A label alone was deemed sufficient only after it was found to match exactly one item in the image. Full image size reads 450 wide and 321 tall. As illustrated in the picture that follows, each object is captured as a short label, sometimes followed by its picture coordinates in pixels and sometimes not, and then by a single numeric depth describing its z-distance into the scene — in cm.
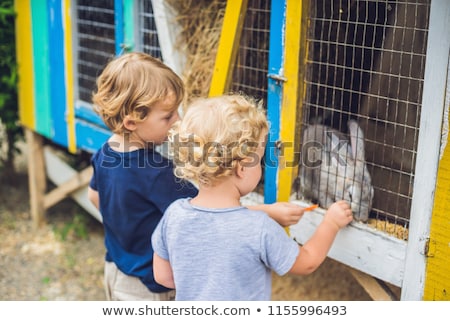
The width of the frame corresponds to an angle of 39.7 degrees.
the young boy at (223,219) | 175
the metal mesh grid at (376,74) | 225
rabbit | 242
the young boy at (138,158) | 216
